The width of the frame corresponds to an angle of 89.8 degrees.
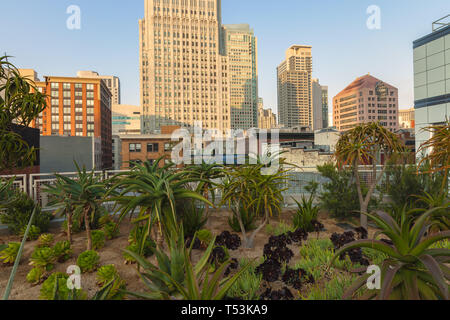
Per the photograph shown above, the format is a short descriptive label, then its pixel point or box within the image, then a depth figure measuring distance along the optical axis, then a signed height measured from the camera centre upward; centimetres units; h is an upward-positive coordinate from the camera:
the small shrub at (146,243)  512 -201
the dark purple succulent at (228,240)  521 -187
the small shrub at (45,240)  578 -200
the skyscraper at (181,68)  12219 +5229
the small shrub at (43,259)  463 -198
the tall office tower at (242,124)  19600 +3234
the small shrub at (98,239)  582 -199
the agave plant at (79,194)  534 -76
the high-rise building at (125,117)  17658 +3652
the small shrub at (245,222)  714 -196
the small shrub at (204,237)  598 -201
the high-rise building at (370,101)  14438 +3825
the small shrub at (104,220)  716 -186
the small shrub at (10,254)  507 -204
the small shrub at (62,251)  504 -201
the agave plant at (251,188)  600 -74
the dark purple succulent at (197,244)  554 -205
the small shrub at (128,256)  493 -206
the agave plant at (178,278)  268 -154
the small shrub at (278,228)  706 -218
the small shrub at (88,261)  465 -204
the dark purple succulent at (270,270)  381 -190
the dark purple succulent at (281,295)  329 -197
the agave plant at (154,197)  388 -64
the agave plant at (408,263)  235 -118
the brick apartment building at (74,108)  10338 +2538
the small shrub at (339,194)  827 -131
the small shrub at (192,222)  637 -176
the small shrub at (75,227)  676 -197
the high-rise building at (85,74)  14030 +5639
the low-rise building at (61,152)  3678 +188
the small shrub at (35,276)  434 -217
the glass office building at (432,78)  2173 +820
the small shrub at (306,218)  702 -184
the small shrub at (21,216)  682 -162
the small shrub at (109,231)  654 -199
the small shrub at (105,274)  416 -208
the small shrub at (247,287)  378 -221
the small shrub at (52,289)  326 -194
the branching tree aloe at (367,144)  714 +49
